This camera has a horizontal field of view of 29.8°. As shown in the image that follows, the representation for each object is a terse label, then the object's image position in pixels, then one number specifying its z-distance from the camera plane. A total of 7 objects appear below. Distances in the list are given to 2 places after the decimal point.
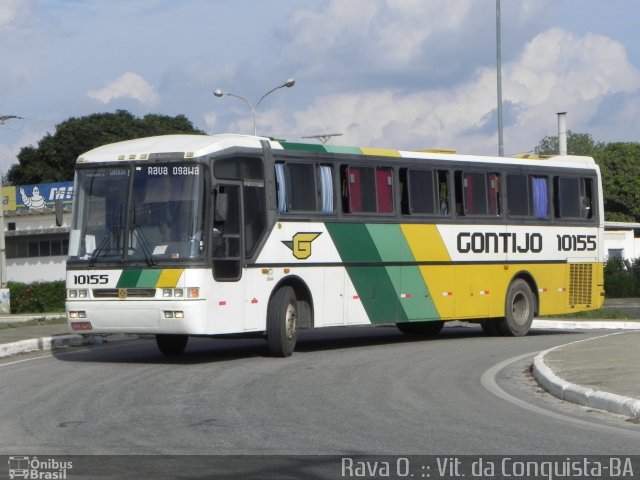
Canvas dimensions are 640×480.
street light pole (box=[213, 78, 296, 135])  50.35
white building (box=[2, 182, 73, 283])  70.94
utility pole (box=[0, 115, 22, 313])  40.28
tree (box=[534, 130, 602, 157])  130.52
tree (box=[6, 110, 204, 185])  95.38
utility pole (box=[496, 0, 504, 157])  38.91
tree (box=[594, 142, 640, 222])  114.12
